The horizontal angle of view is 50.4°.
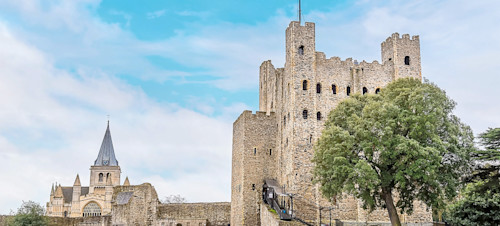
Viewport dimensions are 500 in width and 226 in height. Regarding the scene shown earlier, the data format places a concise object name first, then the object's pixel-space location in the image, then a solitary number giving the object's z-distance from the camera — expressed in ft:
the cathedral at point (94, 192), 379.14
